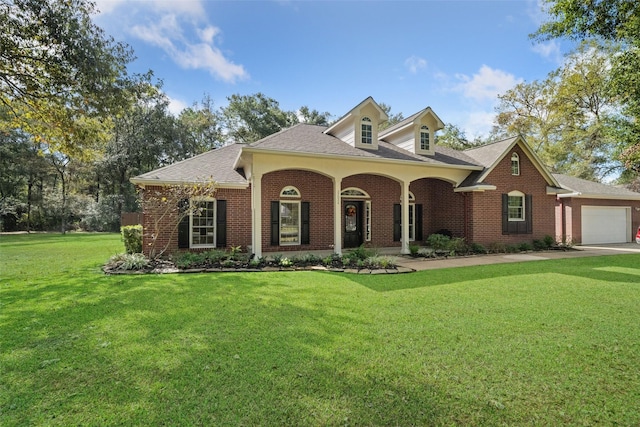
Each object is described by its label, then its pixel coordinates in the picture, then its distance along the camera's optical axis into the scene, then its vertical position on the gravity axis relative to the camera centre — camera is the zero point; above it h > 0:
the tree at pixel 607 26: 7.71 +5.03
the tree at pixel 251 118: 33.88 +10.96
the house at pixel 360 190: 10.96 +1.06
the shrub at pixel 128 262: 8.88 -1.36
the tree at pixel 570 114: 24.34 +8.70
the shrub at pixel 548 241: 13.93 -1.25
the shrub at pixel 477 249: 12.38 -1.41
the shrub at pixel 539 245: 13.71 -1.42
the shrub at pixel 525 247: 13.22 -1.44
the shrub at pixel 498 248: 12.74 -1.44
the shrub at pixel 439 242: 12.43 -1.13
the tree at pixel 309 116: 36.19 +11.78
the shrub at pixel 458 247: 12.10 -1.30
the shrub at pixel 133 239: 11.18 -0.82
